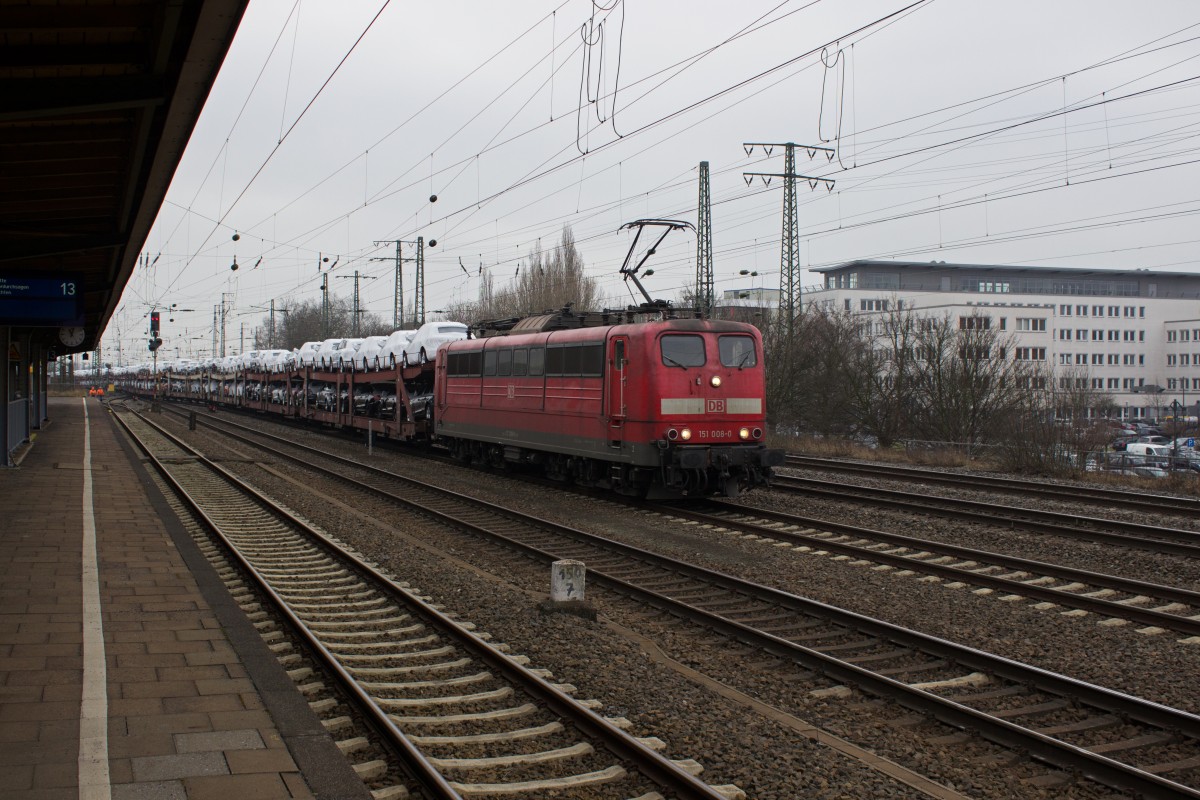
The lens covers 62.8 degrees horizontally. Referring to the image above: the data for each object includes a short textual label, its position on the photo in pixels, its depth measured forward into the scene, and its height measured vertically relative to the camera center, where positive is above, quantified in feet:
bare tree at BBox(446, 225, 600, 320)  179.42 +19.55
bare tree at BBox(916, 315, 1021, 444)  102.47 +0.52
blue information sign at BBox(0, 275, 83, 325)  49.16 +4.49
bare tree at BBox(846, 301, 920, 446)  107.76 -0.11
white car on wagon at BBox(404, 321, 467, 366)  87.81 +4.71
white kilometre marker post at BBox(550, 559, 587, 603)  28.81 -5.63
